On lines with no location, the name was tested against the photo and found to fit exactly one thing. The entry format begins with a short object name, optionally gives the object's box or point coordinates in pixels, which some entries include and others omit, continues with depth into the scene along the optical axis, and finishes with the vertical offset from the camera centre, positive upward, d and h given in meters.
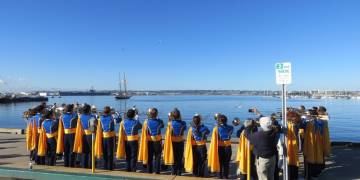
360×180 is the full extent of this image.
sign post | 6.99 +0.24
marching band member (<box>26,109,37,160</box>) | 10.66 -1.17
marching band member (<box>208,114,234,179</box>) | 9.02 -1.38
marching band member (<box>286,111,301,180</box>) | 8.77 -1.28
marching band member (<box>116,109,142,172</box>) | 9.66 -1.21
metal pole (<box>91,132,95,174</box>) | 8.27 -1.37
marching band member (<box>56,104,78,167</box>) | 10.14 -1.15
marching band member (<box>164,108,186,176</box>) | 9.38 -1.31
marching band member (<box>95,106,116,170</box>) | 9.88 -1.16
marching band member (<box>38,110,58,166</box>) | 10.30 -1.17
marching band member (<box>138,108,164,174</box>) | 9.51 -1.26
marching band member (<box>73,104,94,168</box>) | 10.02 -1.13
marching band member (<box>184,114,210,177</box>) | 9.18 -1.40
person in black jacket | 6.87 -1.01
